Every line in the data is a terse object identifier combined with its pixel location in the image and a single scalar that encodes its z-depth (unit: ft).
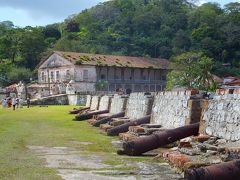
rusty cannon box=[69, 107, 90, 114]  107.29
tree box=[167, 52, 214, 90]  167.73
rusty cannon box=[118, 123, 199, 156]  36.55
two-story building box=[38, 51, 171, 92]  242.99
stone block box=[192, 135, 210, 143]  35.17
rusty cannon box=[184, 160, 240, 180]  21.89
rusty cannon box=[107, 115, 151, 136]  54.75
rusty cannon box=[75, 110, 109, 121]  85.10
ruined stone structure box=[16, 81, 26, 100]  198.57
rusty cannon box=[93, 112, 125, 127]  69.85
